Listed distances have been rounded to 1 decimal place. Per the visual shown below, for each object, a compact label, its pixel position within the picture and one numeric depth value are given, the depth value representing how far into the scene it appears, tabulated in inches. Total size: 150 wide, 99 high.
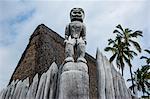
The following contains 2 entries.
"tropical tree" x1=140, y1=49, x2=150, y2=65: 646.0
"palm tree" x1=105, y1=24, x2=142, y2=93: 683.8
